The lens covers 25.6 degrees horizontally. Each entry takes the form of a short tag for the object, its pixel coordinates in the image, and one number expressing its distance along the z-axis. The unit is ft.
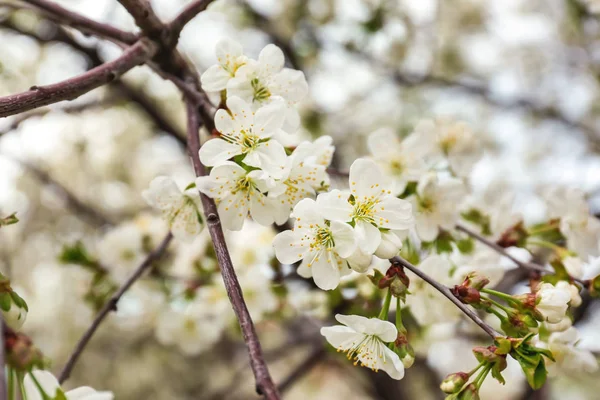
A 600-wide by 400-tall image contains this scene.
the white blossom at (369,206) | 1.33
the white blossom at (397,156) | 1.57
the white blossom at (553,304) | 1.36
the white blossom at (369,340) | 1.34
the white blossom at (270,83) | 1.41
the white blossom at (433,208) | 1.54
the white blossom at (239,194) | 1.36
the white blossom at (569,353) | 1.50
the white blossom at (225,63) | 1.41
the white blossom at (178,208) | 1.47
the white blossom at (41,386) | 1.27
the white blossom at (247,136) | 1.35
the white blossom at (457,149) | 1.67
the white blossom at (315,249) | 1.35
